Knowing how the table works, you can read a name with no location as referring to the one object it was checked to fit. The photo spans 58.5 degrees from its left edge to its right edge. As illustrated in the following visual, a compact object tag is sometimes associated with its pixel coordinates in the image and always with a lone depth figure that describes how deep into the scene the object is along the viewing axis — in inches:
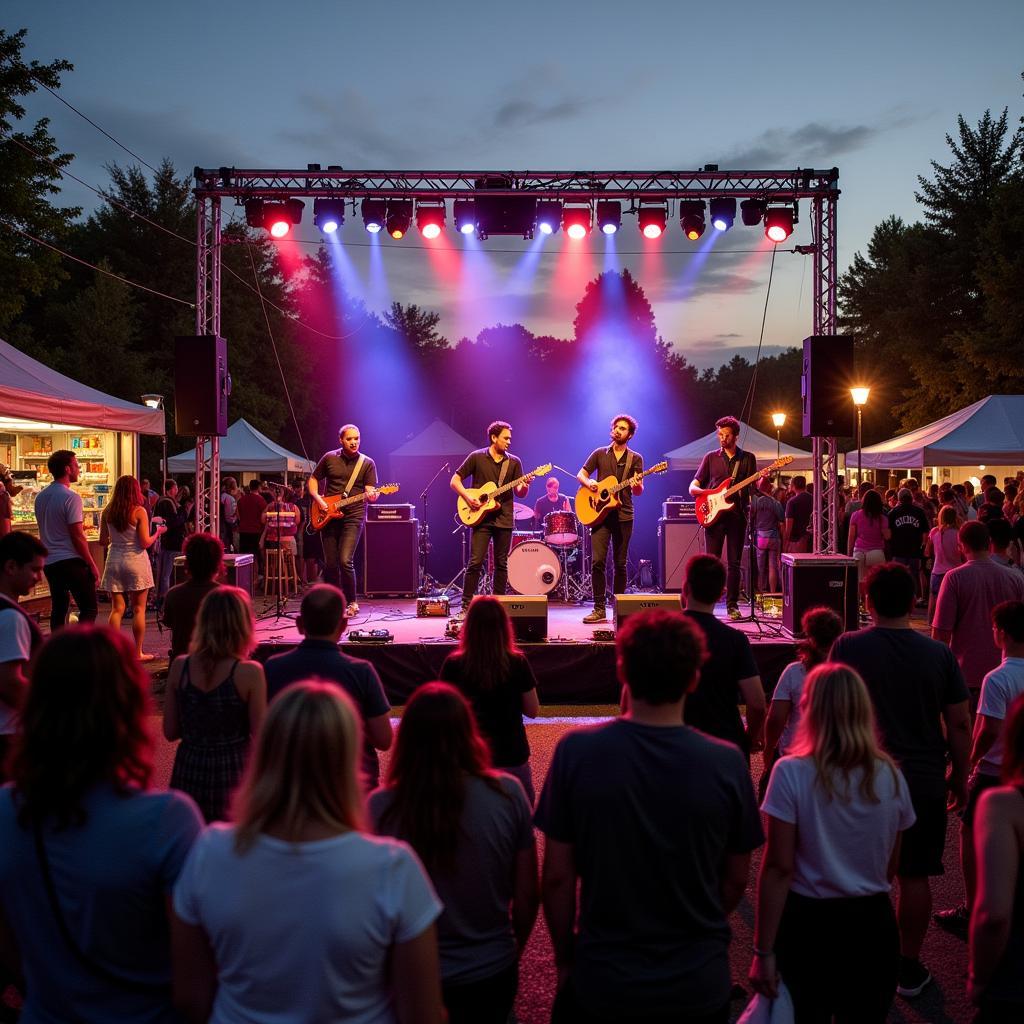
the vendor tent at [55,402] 452.1
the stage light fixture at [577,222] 426.0
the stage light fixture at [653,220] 423.5
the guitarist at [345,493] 405.1
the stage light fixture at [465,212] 422.9
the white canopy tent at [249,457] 856.3
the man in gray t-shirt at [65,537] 315.3
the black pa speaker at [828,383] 396.8
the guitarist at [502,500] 403.2
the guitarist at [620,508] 401.7
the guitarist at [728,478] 384.8
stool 606.9
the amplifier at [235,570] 373.1
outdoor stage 338.3
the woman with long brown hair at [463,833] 91.9
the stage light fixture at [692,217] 422.0
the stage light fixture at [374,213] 421.4
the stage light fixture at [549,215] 422.3
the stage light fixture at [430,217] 427.8
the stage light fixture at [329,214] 421.1
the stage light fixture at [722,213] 422.9
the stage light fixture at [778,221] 417.1
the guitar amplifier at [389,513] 542.3
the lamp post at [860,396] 624.8
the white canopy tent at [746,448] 823.7
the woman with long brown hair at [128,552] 351.6
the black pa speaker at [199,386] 401.4
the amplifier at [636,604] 321.4
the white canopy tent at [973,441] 697.6
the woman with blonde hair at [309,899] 66.3
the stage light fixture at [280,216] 422.3
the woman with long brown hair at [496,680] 145.9
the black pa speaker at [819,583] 362.0
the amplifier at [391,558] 545.0
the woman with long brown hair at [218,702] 140.4
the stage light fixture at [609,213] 425.1
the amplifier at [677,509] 567.8
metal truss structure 411.5
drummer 535.8
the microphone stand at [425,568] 569.7
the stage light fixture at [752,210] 418.0
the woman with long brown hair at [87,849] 75.2
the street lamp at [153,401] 840.3
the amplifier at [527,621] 339.6
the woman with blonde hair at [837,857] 106.7
